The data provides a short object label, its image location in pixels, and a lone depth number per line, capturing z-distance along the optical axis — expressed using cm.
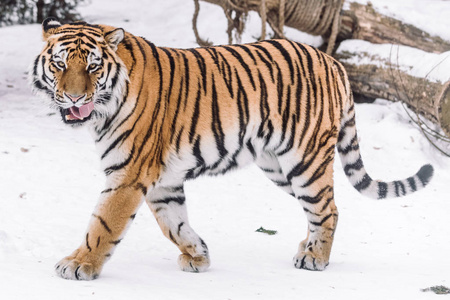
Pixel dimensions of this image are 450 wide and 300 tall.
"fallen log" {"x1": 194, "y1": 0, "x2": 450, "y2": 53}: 1739
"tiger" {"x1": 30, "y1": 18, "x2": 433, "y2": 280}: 834
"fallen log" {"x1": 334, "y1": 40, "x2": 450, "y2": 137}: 1559
